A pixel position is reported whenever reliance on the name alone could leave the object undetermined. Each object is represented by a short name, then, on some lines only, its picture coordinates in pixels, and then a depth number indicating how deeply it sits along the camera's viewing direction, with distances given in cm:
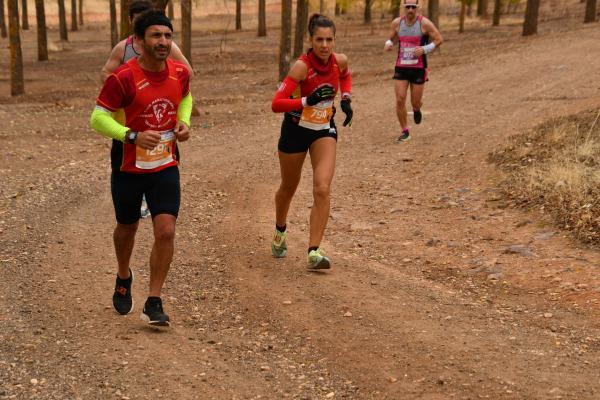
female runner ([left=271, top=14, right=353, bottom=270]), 784
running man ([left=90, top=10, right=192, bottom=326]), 626
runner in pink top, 1365
